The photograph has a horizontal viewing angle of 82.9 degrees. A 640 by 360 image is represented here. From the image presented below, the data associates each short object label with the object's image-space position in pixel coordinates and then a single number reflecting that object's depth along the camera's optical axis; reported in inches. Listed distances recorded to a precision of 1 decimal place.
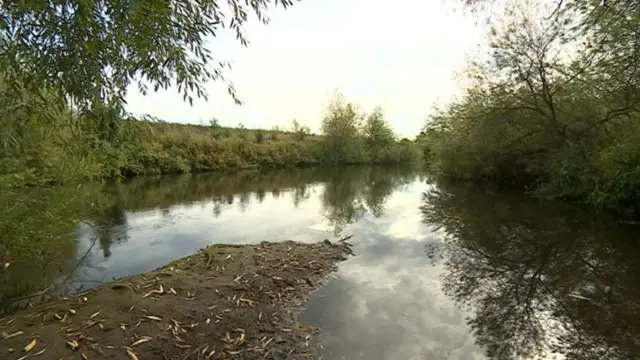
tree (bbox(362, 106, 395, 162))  1712.6
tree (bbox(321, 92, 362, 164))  1589.6
